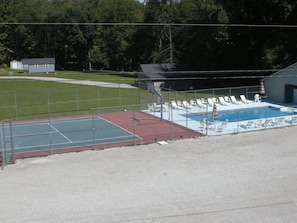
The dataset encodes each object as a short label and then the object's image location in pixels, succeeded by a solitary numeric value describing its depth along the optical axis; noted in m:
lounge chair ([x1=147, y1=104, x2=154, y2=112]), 37.09
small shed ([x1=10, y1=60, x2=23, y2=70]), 91.94
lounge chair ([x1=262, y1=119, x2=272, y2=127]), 30.00
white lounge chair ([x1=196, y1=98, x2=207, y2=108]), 37.25
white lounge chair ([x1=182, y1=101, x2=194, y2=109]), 36.42
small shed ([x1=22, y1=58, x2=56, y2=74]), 79.00
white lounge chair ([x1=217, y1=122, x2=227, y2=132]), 29.25
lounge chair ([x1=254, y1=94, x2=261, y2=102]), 41.88
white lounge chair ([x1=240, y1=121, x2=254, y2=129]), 29.86
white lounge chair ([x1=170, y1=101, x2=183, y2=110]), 37.59
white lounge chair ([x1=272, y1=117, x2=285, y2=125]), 30.84
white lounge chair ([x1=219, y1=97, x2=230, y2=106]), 39.56
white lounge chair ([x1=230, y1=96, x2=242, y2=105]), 40.41
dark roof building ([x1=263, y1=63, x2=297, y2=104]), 41.03
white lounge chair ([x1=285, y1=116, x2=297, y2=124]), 31.61
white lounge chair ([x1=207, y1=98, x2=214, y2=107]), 38.88
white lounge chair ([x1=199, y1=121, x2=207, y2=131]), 29.89
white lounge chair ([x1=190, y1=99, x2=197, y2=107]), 38.41
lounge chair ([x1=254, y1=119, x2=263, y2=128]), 30.29
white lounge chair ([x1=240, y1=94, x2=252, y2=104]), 40.78
